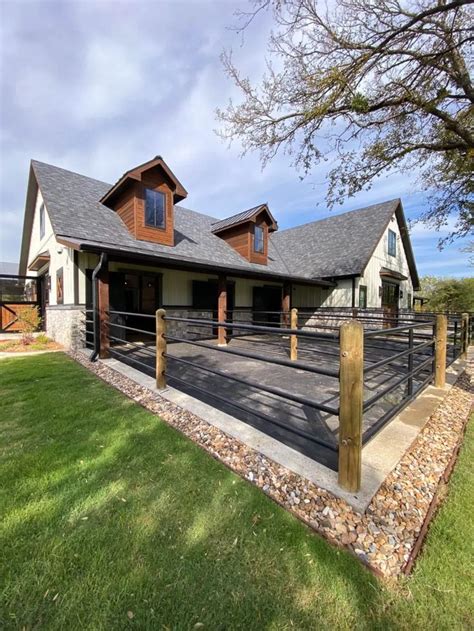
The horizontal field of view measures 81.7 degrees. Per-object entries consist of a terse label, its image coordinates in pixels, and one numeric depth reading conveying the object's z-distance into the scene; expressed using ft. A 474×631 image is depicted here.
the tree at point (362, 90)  17.28
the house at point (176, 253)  27.25
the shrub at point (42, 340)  28.50
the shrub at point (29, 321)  33.73
